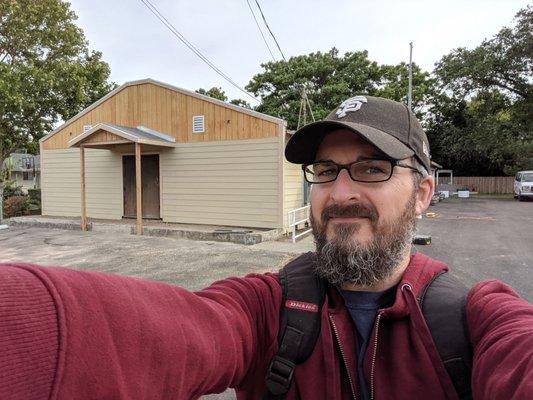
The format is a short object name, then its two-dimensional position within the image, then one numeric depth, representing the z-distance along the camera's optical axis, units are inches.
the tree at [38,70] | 615.5
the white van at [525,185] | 1021.2
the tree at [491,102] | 1130.0
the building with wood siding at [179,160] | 458.6
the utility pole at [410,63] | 667.9
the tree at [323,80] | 1058.1
